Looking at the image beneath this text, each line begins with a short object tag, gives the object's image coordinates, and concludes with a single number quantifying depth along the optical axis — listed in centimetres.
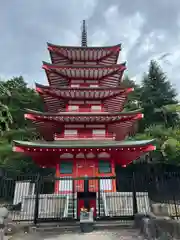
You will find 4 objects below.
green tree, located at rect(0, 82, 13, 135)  653
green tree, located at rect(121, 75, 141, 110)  3043
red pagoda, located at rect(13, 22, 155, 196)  1272
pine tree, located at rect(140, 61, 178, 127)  2855
